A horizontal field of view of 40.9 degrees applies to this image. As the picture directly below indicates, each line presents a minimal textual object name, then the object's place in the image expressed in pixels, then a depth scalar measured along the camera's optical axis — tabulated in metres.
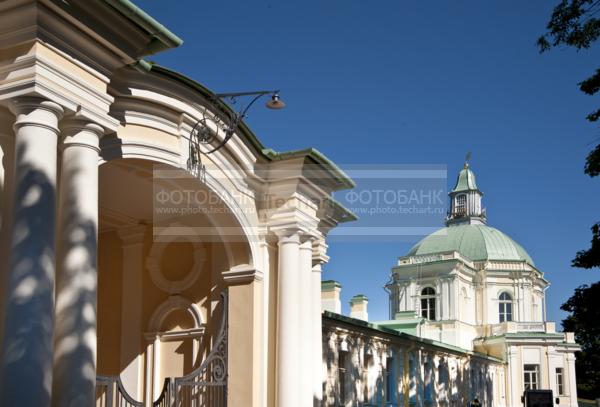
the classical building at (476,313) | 33.06
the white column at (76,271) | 7.29
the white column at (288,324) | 11.26
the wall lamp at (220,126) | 10.27
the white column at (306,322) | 11.54
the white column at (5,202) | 7.42
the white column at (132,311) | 12.98
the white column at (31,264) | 6.70
